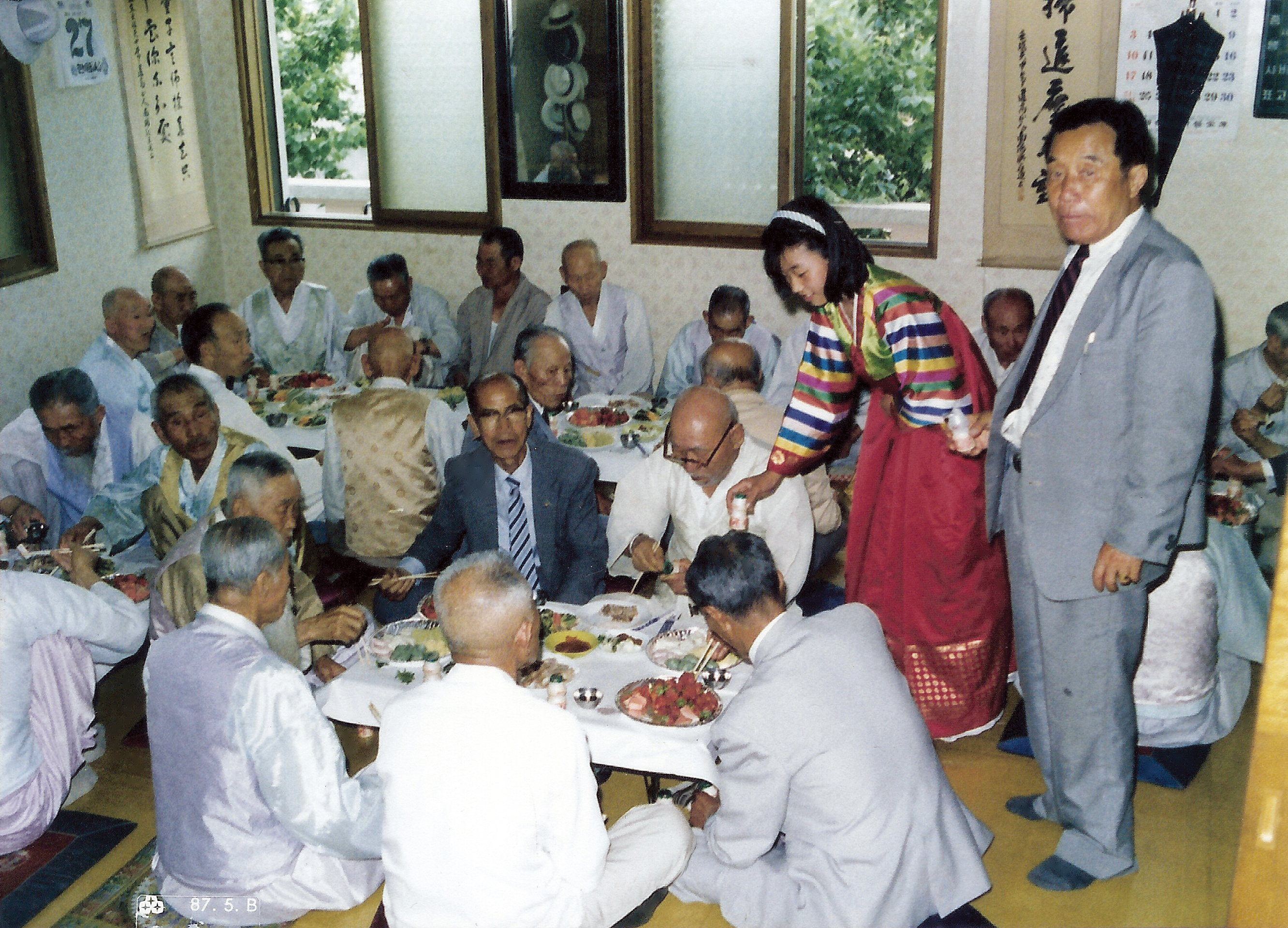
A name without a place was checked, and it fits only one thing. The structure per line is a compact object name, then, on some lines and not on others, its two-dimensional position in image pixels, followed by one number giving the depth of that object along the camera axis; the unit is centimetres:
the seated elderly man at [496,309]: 718
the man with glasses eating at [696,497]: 395
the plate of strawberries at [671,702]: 296
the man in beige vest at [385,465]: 477
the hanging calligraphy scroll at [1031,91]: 630
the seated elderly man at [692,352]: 688
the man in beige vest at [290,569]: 348
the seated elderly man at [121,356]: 564
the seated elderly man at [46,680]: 339
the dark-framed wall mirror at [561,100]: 754
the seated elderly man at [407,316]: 695
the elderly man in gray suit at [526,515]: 423
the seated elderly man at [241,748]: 284
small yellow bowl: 338
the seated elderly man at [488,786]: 241
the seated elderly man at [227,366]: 497
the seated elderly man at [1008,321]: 584
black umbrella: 605
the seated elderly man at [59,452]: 464
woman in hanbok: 389
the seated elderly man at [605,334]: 724
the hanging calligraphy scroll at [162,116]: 774
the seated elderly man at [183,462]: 420
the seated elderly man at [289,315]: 716
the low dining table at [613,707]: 294
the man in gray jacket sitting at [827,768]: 267
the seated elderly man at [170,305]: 668
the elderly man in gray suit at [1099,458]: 296
